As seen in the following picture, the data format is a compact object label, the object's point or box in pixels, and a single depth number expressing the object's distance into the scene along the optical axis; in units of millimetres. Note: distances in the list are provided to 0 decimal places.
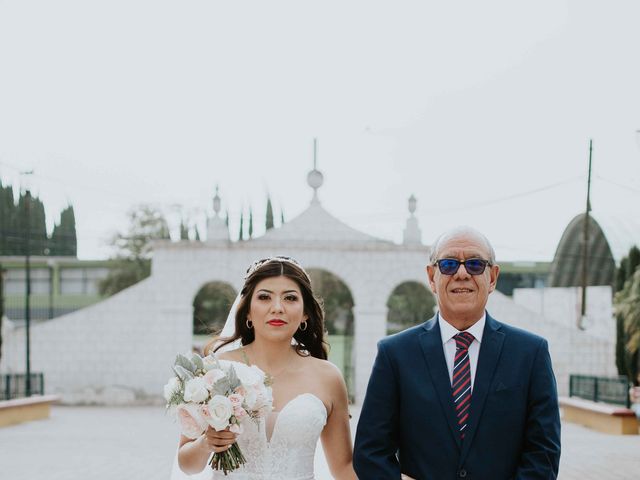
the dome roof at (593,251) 35531
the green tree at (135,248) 48812
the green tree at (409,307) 34003
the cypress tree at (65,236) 56094
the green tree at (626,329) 20406
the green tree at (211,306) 41969
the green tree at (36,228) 51125
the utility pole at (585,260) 26016
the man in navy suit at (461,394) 3670
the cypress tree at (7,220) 48678
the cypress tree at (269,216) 47500
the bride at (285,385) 4418
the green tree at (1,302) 25059
